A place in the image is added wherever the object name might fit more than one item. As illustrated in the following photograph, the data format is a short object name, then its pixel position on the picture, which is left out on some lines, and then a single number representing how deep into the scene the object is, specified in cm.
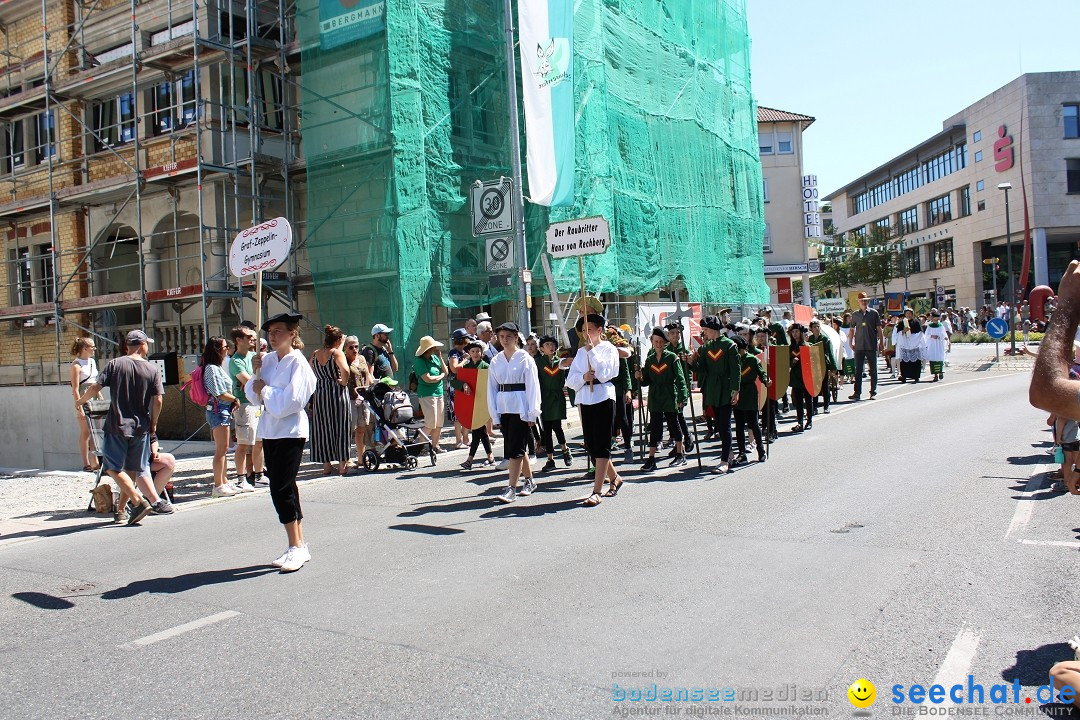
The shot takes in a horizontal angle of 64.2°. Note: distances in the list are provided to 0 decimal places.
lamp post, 2982
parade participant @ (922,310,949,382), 2170
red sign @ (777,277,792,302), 4694
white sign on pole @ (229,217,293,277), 930
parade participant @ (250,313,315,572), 644
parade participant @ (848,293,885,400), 1833
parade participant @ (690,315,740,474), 1034
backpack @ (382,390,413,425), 1151
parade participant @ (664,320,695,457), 1134
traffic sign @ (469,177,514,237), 1585
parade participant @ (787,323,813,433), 1330
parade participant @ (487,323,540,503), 884
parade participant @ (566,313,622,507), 862
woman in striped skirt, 1105
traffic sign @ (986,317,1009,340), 2461
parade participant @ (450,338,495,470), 1139
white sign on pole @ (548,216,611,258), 1335
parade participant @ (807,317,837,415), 1477
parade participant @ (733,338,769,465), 1070
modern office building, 5703
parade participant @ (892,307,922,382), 2150
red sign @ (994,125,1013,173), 5875
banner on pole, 1772
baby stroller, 1148
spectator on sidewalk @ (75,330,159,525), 816
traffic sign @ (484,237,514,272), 1617
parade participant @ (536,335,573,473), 1158
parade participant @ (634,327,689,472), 1090
